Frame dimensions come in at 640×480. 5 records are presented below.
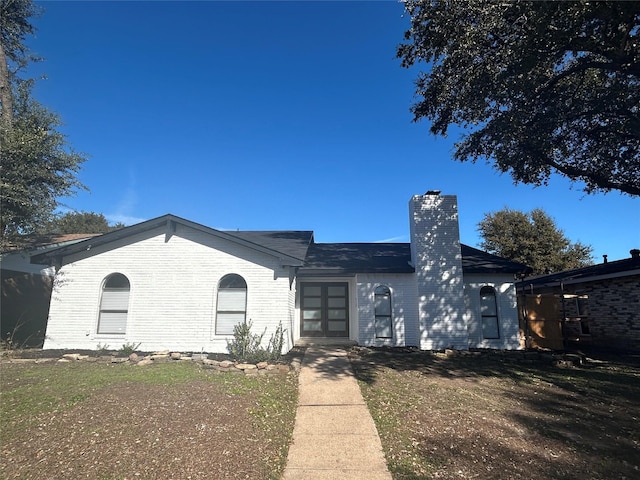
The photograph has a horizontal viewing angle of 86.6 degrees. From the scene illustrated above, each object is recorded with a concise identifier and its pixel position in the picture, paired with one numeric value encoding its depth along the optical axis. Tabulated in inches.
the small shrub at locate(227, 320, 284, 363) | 400.5
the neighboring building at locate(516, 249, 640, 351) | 533.0
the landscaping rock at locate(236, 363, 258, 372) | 356.7
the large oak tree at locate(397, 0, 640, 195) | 339.0
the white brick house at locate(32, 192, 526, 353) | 452.8
